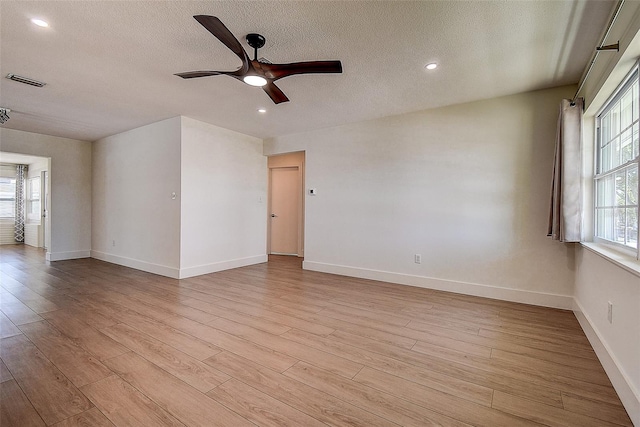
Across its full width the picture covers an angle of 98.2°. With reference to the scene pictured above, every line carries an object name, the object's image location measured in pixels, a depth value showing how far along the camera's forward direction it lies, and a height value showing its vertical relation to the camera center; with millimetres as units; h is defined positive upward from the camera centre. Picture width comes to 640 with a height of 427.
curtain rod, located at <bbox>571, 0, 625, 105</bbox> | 1823 +1352
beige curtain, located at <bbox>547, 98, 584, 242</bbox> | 2727 +446
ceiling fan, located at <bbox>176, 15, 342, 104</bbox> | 2020 +1153
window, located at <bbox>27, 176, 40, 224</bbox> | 7770 +242
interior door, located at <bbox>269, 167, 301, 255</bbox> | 6824 +54
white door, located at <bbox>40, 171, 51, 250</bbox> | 7230 +294
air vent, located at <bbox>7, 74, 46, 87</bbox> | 2963 +1419
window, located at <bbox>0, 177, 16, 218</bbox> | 7844 +316
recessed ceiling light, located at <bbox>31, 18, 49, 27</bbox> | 2074 +1412
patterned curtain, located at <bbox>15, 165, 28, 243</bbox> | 8031 +243
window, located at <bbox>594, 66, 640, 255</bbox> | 1979 +389
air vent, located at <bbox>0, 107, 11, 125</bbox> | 3843 +1326
